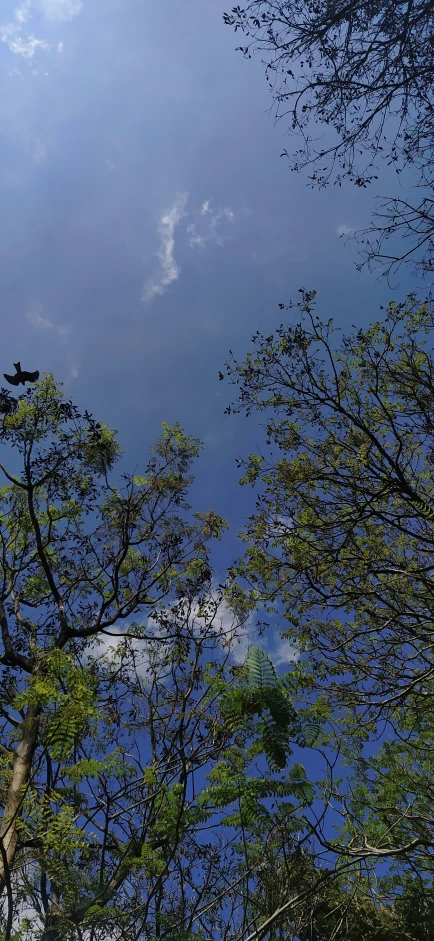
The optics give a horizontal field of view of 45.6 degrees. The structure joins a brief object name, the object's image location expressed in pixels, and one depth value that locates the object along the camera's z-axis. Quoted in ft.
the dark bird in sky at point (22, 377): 24.93
